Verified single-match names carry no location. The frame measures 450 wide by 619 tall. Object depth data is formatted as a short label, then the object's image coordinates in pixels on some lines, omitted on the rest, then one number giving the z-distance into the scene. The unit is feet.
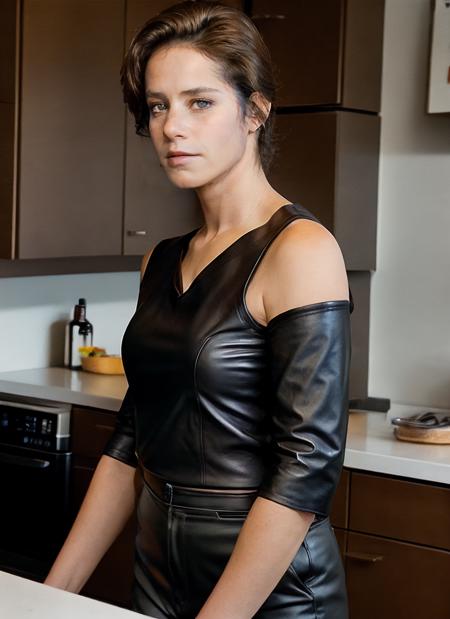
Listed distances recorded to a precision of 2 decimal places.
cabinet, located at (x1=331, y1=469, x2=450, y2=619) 8.05
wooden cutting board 8.64
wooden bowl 11.46
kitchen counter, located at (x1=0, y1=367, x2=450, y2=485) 8.11
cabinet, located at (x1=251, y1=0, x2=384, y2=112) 10.26
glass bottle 11.79
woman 4.77
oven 10.25
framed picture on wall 10.45
